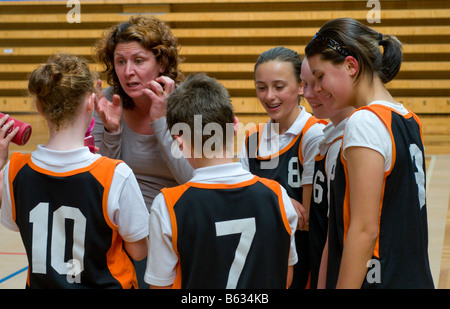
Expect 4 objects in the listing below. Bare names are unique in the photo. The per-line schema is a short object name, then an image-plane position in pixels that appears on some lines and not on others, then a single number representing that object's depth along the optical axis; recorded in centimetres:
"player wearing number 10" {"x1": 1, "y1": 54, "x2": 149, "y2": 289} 455
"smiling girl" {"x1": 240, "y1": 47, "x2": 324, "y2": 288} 502
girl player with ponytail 444
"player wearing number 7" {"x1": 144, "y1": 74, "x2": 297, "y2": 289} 448
